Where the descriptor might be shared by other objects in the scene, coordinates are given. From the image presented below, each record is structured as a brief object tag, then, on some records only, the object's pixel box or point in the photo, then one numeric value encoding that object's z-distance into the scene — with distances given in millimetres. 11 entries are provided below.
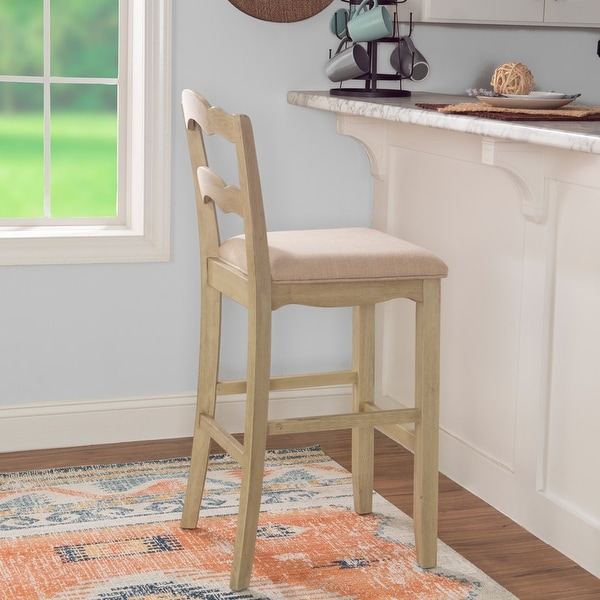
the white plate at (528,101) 4242
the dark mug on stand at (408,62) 5193
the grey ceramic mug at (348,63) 5135
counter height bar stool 3599
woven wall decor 5257
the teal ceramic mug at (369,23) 4856
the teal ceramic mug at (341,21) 5375
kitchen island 3956
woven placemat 3963
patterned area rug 3777
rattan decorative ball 4475
